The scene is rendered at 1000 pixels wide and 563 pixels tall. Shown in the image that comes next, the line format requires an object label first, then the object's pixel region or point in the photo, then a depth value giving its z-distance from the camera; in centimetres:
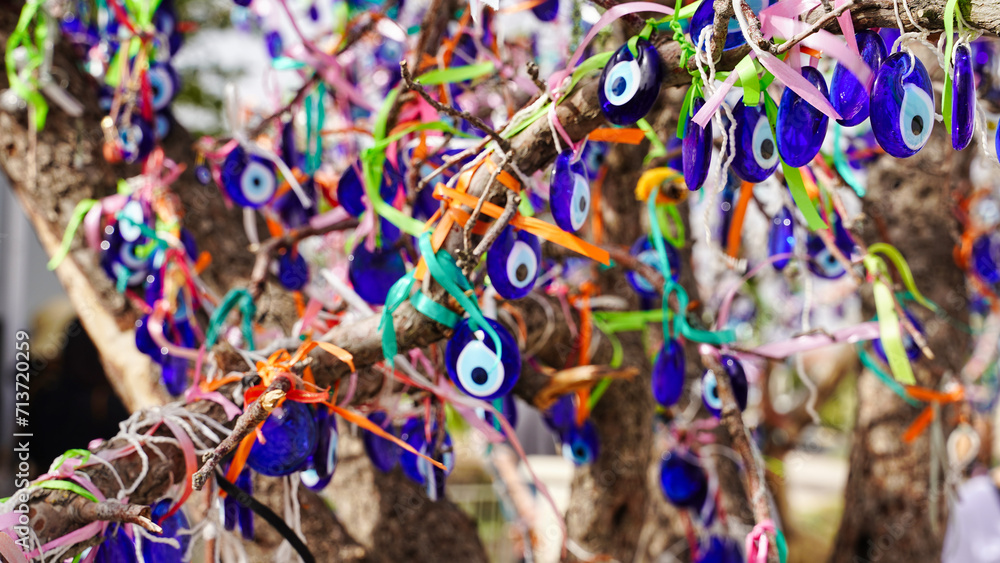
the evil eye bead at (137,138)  146
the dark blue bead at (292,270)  128
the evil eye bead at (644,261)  131
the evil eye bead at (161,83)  147
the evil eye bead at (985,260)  180
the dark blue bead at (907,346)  129
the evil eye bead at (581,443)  134
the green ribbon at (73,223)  140
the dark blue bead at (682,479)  135
